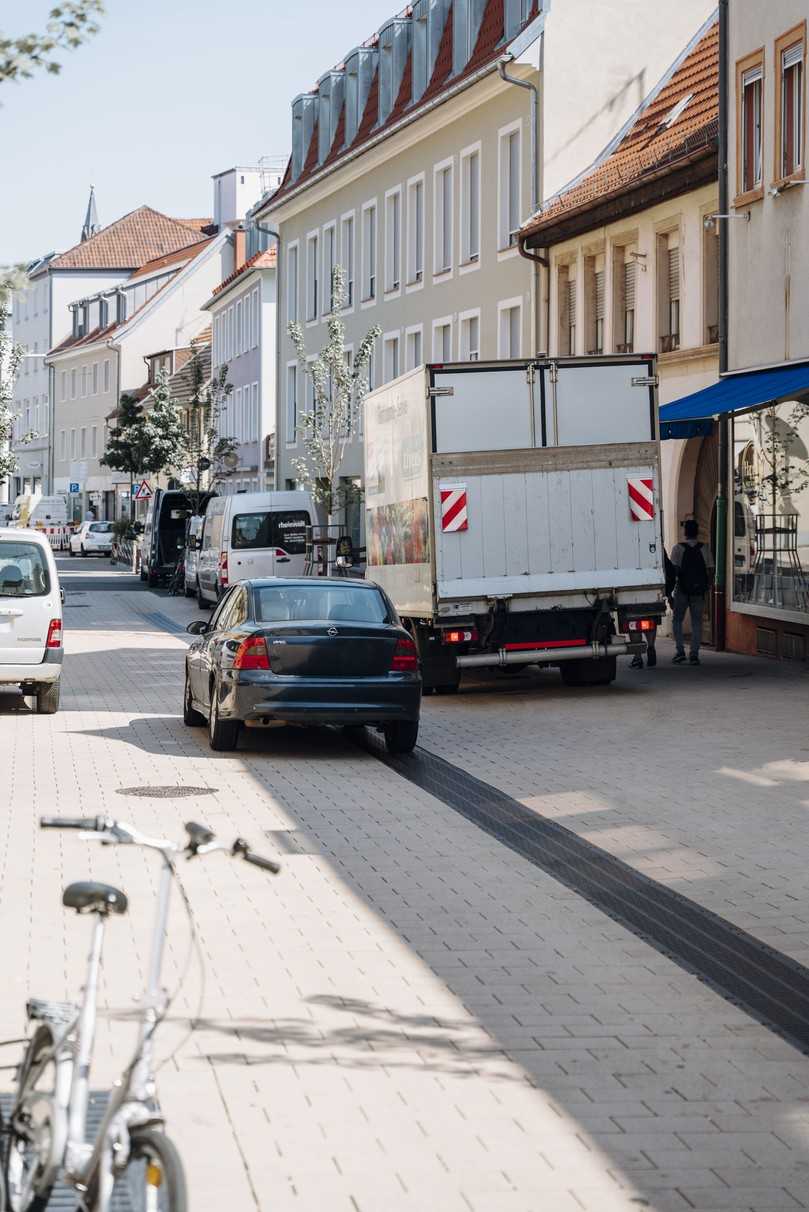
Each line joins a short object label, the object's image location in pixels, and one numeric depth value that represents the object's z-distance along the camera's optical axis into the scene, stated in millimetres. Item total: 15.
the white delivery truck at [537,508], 20109
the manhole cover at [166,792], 13062
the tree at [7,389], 45538
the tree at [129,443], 71438
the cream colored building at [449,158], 36062
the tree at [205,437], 59269
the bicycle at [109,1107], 3871
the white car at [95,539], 81312
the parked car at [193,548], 43844
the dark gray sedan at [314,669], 15344
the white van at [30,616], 18547
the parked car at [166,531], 53000
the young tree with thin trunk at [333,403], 45781
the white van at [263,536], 38156
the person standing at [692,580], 24219
